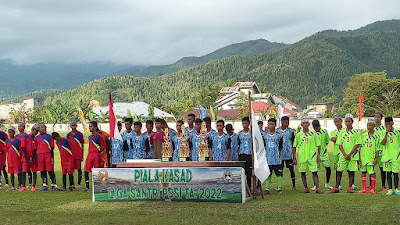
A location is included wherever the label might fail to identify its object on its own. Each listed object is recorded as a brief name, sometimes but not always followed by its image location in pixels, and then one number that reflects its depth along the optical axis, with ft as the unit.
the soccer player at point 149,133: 40.83
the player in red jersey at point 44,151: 43.47
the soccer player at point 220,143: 39.22
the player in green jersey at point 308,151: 38.70
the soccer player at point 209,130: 39.45
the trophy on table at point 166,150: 37.91
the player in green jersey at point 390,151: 36.32
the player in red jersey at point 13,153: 45.05
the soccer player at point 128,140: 40.96
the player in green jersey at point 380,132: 37.24
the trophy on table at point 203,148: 38.24
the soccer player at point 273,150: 39.11
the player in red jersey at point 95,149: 42.01
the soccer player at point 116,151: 41.37
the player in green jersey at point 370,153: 37.49
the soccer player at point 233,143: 39.32
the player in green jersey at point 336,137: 38.82
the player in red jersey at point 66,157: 43.29
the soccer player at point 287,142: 39.75
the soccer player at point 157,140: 40.47
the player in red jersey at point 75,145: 43.70
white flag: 35.45
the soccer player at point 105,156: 42.06
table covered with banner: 33.86
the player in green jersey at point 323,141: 39.29
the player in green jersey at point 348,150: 38.19
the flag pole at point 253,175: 35.59
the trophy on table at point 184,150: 38.63
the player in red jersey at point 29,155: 43.98
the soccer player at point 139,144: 40.78
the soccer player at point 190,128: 39.60
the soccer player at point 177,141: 39.15
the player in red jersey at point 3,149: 46.57
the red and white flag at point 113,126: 38.60
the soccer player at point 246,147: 38.19
